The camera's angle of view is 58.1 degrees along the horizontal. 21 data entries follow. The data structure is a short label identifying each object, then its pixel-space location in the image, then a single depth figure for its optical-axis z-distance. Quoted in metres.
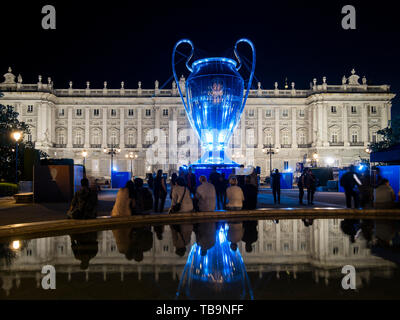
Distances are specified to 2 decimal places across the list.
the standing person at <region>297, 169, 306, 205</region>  13.38
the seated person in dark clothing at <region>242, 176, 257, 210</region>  10.20
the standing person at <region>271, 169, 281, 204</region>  13.36
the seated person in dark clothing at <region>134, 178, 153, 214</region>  9.40
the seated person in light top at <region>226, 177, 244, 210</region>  9.56
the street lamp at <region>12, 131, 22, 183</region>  17.77
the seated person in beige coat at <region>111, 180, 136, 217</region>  8.59
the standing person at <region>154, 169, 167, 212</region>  11.01
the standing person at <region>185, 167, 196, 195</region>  11.86
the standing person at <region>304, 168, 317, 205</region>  13.15
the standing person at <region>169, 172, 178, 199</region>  10.28
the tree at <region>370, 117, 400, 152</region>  43.47
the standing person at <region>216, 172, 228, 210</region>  11.56
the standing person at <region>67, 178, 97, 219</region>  8.30
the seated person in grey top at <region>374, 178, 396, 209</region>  9.95
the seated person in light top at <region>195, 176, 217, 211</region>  9.44
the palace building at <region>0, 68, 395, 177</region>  59.38
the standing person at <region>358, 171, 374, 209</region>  10.83
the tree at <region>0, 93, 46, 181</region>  23.80
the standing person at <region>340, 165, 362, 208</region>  11.00
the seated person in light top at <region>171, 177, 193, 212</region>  9.17
